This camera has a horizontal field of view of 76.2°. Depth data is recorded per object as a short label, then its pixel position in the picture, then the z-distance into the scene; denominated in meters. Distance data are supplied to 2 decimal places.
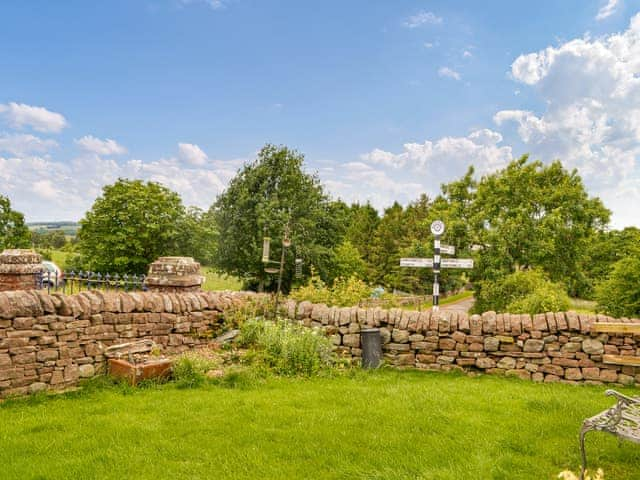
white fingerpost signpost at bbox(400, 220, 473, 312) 10.20
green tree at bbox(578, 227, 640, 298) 24.30
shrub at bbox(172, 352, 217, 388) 5.26
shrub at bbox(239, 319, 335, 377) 6.02
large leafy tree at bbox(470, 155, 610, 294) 22.34
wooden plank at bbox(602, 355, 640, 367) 5.86
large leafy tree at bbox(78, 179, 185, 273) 18.47
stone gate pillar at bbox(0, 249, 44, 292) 8.56
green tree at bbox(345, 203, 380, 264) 38.97
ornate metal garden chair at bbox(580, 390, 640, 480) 2.73
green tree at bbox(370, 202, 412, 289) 36.47
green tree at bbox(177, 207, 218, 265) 20.58
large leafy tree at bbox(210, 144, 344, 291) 21.39
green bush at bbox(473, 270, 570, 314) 9.71
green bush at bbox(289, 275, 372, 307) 7.92
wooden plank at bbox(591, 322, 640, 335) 5.84
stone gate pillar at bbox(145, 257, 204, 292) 7.68
